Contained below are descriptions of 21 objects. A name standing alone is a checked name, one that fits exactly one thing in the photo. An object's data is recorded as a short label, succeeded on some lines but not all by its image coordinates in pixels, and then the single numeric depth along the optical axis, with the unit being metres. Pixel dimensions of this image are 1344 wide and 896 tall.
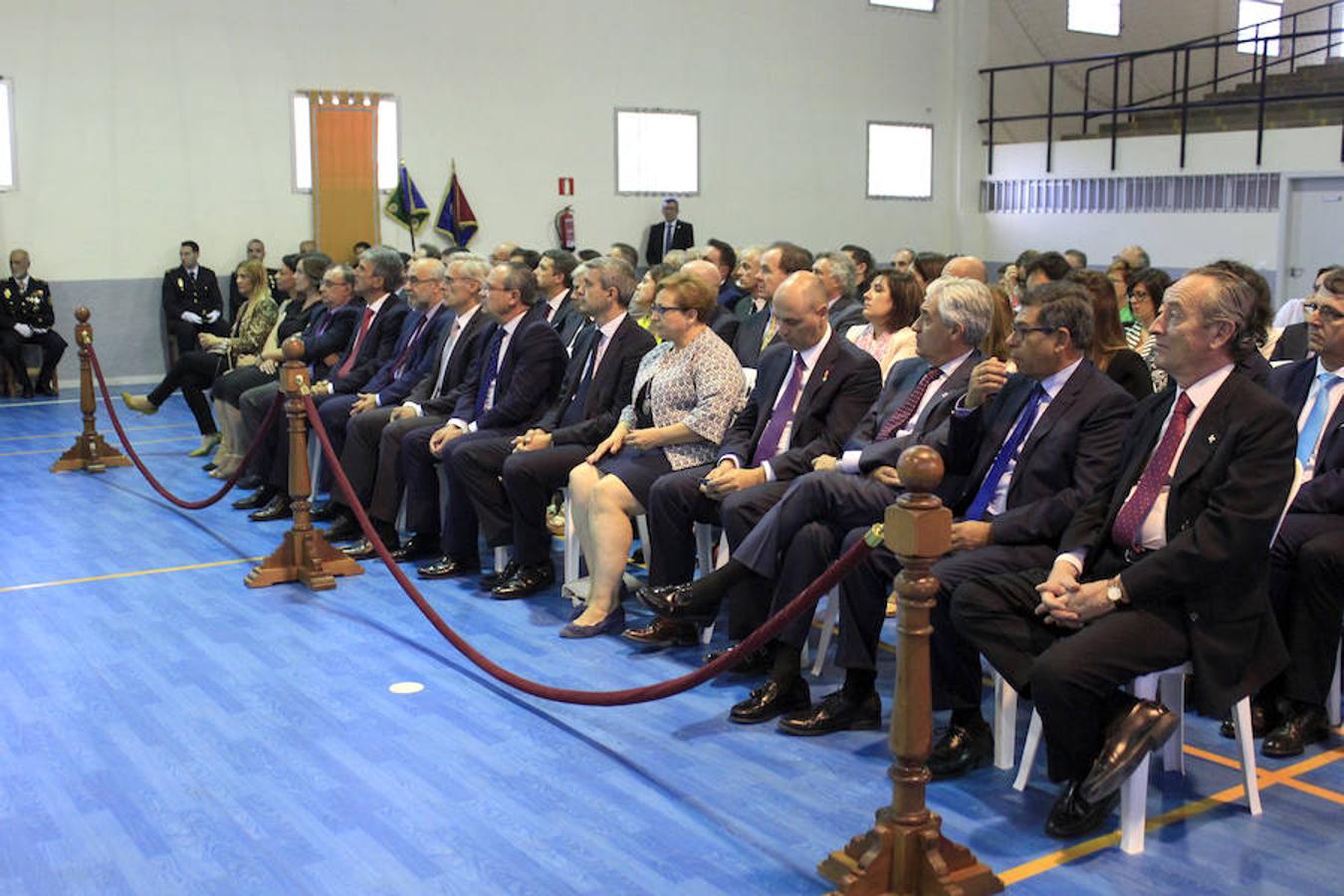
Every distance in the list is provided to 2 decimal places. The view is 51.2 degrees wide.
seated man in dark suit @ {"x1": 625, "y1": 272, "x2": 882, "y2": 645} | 4.95
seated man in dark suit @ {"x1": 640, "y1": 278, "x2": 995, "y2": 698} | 4.37
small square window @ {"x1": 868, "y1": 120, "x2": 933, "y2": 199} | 17.64
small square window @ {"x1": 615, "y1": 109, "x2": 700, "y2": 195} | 15.85
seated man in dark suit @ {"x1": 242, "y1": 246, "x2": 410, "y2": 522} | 7.52
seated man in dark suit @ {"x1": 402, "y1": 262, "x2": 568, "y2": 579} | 6.21
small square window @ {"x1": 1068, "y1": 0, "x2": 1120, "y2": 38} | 18.28
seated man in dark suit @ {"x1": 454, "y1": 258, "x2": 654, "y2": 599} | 5.82
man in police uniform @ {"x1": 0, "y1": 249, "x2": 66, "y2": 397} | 12.60
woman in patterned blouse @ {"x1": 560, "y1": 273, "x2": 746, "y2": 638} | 5.29
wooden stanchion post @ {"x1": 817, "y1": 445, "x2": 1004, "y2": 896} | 2.99
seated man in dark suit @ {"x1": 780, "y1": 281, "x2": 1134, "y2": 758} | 3.90
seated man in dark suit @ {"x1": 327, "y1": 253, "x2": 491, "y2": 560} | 6.63
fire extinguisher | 15.30
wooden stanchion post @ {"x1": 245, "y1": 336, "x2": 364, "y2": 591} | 6.07
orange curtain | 14.09
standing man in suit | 15.73
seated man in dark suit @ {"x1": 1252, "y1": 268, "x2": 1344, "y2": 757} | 3.98
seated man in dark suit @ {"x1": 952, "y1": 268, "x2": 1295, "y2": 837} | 3.36
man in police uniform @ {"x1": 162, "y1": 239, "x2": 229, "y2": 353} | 13.45
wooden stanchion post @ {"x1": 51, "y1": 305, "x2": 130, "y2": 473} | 8.83
